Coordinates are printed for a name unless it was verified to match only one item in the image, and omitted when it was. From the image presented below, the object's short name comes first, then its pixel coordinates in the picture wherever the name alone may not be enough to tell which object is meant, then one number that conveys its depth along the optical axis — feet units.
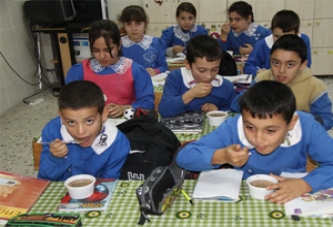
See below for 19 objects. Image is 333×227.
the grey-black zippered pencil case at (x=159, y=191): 4.35
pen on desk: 4.75
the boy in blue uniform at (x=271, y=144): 4.83
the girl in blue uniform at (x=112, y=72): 8.76
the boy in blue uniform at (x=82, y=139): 5.53
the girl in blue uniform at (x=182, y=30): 14.49
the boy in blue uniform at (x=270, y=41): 10.92
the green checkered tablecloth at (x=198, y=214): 4.25
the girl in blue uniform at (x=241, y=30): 13.57
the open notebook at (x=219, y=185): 4.75
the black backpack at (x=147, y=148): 5.92
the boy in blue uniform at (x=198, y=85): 8.07
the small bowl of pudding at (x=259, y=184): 4.66
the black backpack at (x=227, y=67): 10.68
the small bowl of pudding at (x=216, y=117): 7.41
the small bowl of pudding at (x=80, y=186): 4.81
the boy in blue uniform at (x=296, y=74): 7.89
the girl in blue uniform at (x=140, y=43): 12.37
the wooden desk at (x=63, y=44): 16.58
